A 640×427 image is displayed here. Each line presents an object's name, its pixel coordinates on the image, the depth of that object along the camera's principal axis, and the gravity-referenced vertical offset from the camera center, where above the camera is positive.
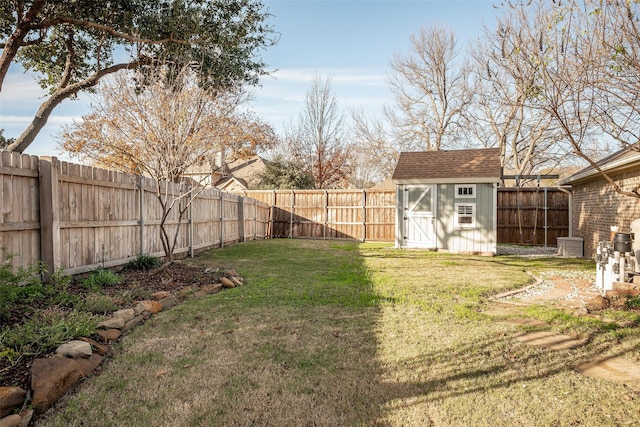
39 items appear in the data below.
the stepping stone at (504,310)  4.45 -1.28
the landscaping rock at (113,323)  3.47 -1.10
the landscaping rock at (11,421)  1.97 -1.16
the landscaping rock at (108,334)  3.33 -1.16
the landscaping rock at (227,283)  5.70 -1.16
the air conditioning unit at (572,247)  10.26 -1.10
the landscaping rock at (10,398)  2.12 -1.12
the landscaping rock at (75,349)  2.80 -1.09
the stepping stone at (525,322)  4.01 -1.27
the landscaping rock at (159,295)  4.62 -1.10
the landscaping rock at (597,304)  4.55 -1.22
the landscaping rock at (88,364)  2.71 -1.19
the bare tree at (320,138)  24.48 +4.87
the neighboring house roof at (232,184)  29.47 +2.03
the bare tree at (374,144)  22.68 +4.10
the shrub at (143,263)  6.41 -0.96
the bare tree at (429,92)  20.52 +6.73
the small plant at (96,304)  3.84 -1.02
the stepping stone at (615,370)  2.69 -1.27
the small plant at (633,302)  4.47 -1.16
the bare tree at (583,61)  3.95 +1.68
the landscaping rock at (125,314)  3.79 -1.10
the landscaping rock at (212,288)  5.35 -1.18
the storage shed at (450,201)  10.93 +0.22
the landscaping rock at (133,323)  3.68 -1.19
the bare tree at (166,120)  6.59 +2.16
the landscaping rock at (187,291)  5.05 -1.16
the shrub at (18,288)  3.30 -0.80
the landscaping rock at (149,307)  4.09 -1.13
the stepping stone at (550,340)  3.38 -1.27
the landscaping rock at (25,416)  2.09 -1.20
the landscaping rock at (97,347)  3.06 -1.16
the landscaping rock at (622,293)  4.71 -1.12
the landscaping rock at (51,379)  2.28 -1.12
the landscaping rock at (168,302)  4.55 -1.18
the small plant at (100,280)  4.71 -0.96
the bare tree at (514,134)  19.02 +4.08
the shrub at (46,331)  2.80 -1.01
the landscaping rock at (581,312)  4.30 -1.24
